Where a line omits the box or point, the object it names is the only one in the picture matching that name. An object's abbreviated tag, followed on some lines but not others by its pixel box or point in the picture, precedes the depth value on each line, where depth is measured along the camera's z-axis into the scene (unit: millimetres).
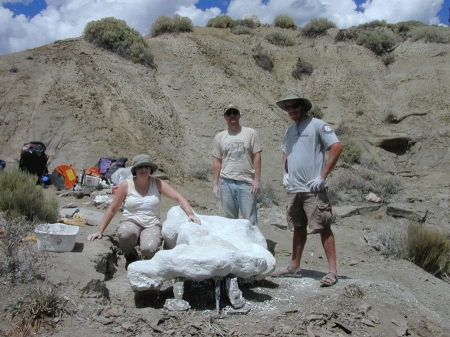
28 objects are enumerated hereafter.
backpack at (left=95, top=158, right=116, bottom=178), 10258
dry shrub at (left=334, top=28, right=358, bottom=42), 22828
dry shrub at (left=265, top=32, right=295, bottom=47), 22547
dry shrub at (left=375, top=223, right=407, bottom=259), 6968
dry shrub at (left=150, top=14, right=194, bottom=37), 19984
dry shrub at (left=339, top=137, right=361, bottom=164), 15672
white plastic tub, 4661
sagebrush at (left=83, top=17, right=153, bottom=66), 16141
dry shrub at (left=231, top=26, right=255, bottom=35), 22728
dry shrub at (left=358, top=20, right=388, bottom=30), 24558
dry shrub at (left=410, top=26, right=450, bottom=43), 21859
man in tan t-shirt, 5305
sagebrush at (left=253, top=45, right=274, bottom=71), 20250
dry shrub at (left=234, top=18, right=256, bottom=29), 24430
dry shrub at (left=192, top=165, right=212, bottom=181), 12328
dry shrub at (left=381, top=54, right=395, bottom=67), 21750
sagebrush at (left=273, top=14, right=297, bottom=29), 25359
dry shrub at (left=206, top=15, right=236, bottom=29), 23891
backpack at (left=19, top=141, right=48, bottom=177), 9445
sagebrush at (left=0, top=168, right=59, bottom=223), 6035
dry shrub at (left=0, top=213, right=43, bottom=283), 4051
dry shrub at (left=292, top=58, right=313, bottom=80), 20641
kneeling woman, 4871
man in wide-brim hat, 4566
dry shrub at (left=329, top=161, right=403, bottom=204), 11500
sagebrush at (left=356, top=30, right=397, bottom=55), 22359
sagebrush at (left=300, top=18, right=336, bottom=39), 23375
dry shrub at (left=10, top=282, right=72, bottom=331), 3555
